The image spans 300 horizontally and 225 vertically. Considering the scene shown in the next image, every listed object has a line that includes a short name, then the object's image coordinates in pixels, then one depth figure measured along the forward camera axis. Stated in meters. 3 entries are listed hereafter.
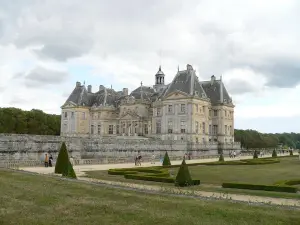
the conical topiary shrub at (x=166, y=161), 29.98
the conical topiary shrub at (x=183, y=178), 16.33
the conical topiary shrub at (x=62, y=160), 21.02
